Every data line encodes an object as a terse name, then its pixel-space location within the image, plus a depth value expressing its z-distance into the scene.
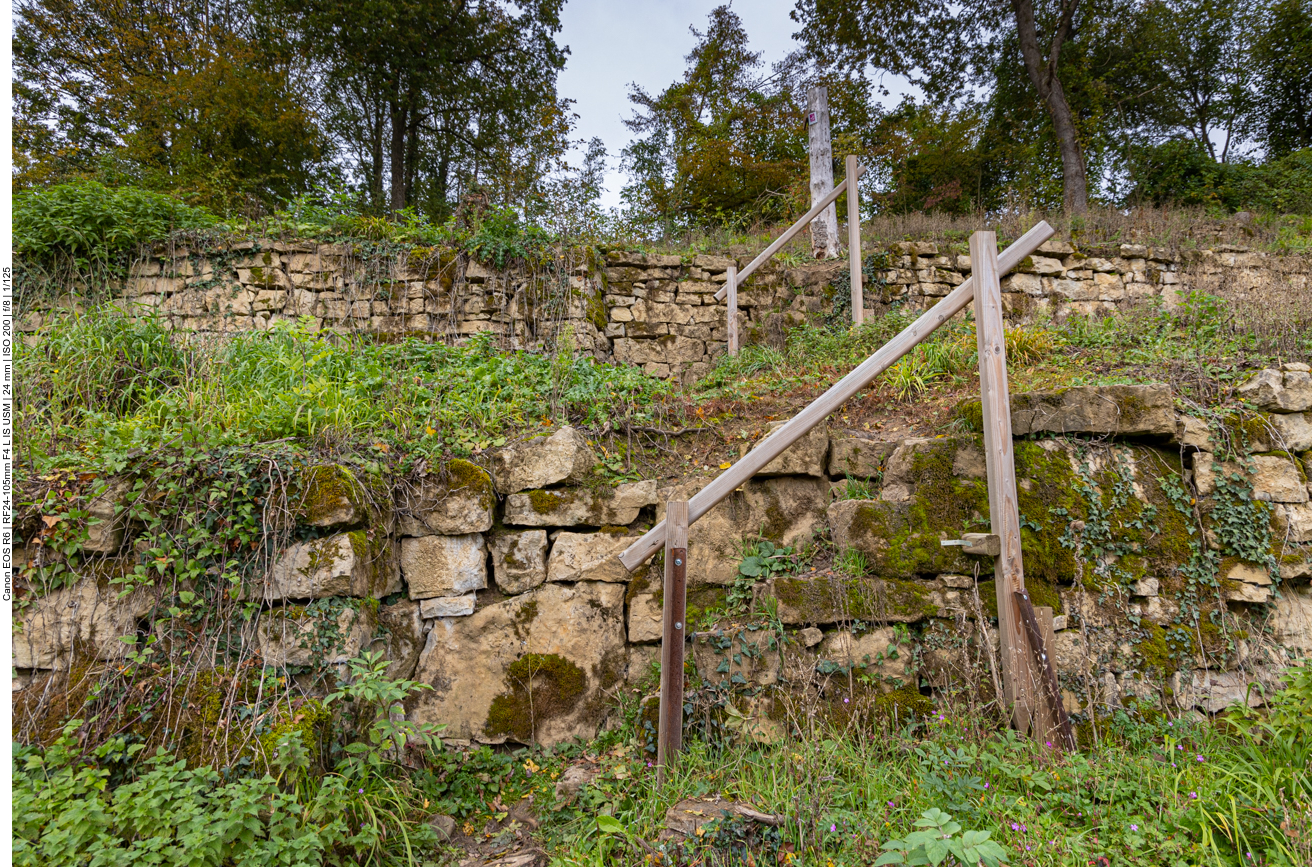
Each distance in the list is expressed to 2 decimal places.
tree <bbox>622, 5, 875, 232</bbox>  12.42
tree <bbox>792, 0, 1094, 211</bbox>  12.37
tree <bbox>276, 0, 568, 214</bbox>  11.61
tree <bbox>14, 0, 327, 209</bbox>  9.17
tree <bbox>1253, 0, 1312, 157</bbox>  12.60
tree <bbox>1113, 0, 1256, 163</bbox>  13.21
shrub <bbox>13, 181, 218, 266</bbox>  5.23
